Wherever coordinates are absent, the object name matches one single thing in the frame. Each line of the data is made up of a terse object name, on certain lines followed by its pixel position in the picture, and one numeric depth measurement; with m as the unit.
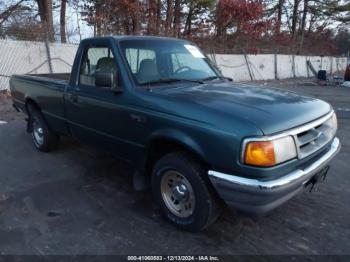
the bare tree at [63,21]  14.78
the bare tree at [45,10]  17.89
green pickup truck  2.86
